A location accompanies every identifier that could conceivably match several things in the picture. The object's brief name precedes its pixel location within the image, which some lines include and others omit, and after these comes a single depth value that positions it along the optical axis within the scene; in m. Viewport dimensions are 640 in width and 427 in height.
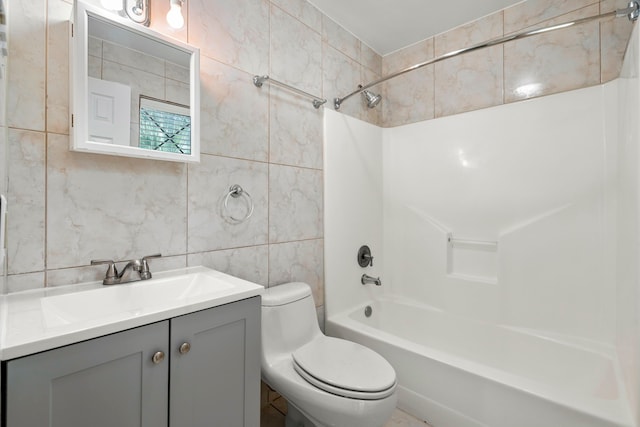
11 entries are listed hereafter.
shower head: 2.31
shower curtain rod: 1.21
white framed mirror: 1.02
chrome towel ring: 1.50
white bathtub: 1.21
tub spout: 2.23
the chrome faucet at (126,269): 1.11
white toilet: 1.18
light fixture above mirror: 1.11
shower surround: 1.35
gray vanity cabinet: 0.67
